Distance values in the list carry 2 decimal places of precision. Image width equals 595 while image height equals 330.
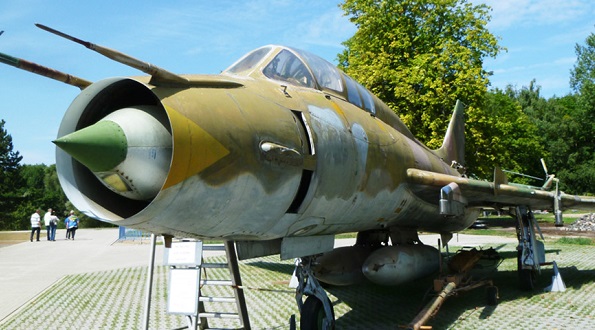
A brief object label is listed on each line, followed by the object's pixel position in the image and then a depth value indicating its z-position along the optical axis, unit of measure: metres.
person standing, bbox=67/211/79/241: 27.42
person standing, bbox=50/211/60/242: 26.75
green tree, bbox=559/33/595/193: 46.59
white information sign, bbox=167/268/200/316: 6.00
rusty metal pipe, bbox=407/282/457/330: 5.79
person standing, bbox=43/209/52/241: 26.72
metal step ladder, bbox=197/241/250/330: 6.06
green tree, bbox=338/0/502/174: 23.77
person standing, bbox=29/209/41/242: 25.81
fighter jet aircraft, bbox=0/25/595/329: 3.46
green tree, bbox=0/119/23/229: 54.97
